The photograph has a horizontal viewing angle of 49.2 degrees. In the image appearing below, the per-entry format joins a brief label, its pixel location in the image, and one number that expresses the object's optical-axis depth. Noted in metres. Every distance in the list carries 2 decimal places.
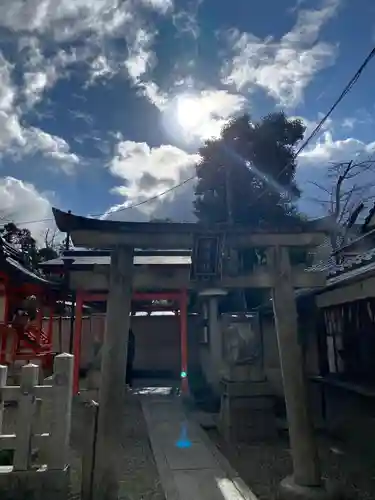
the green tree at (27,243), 29.37
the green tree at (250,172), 19.78
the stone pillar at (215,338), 11.98
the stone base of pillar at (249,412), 7.64
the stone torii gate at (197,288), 4.41
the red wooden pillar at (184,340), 11.70
